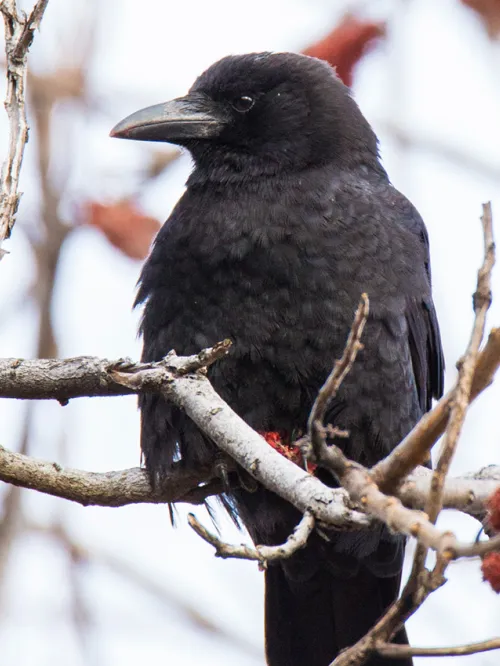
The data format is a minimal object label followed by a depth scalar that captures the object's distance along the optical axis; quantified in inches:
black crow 236.3
